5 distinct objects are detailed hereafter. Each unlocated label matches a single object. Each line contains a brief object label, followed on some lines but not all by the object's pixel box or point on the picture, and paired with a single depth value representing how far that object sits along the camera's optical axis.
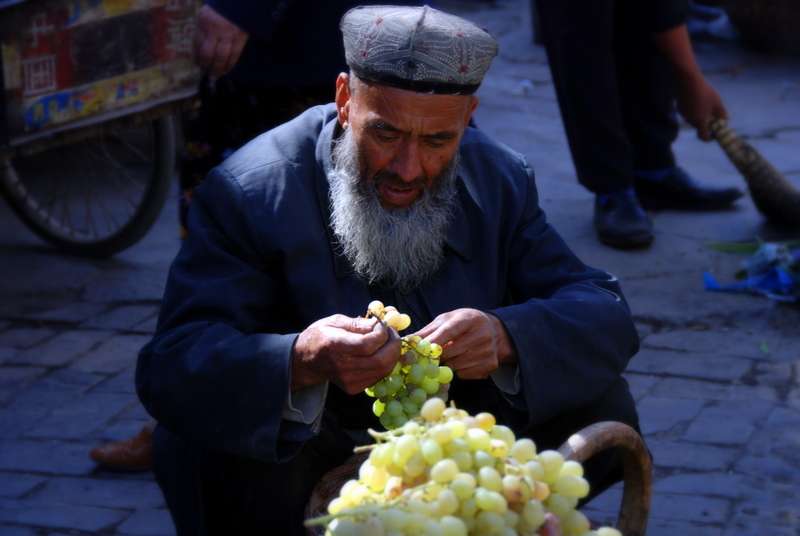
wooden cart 3.69
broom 4.85
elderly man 2.01
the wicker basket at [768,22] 7.95
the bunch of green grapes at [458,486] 1.40
